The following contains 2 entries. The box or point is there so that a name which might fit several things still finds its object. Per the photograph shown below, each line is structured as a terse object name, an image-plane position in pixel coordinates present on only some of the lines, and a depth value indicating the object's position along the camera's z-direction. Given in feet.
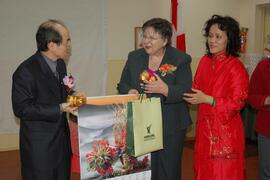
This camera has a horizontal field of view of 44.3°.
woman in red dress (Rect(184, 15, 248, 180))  6.78
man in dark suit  6.00
